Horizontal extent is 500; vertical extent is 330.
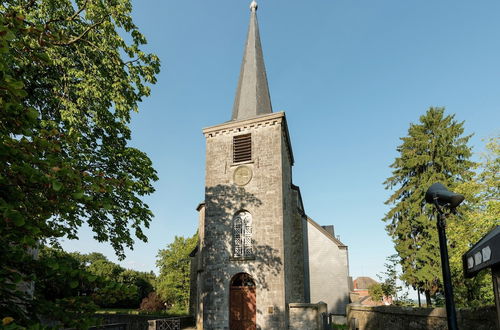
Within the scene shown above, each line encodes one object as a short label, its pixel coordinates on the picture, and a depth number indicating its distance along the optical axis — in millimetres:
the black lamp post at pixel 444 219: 3387
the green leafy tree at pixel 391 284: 21781
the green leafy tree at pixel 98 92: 8992
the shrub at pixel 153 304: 42912
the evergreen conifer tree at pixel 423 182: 20891
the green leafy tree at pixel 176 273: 43844
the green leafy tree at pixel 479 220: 14273
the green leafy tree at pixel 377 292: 23041
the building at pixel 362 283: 70131
